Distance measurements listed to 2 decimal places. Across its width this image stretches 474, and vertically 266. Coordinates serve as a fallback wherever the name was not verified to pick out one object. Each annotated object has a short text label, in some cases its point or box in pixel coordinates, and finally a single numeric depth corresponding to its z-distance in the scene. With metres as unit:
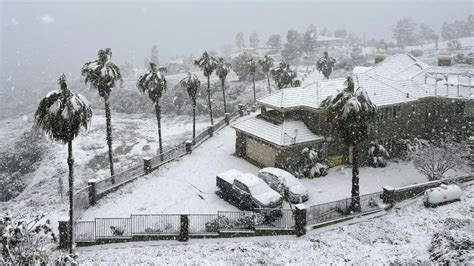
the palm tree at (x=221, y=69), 49.31
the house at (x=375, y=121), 32.47
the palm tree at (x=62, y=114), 19.31
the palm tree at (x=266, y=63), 60.94
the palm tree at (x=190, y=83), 40.62
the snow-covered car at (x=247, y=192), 24.86
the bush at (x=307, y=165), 31.16
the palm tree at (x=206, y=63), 45.19
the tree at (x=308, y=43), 106.19
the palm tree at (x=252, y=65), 58.94
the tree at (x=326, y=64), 67.50
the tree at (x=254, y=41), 143.51
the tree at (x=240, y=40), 149.00
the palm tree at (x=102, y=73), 29.58
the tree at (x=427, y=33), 119.61
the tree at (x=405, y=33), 123.71
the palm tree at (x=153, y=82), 34.84
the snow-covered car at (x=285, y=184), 26.72
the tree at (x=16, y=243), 12.69
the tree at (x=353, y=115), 23.09
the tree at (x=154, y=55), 122.62
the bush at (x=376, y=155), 32.81
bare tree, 29.08
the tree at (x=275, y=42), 125.81
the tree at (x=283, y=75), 54.72
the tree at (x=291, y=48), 102.44
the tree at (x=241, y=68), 86.00
